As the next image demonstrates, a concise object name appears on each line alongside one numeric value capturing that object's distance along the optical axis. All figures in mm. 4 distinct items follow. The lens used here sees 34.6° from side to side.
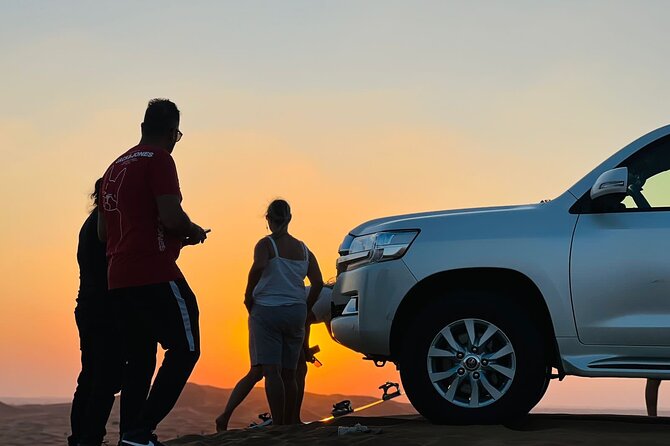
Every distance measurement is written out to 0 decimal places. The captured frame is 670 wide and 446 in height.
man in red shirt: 5863
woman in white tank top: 8383
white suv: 6453
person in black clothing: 6301
